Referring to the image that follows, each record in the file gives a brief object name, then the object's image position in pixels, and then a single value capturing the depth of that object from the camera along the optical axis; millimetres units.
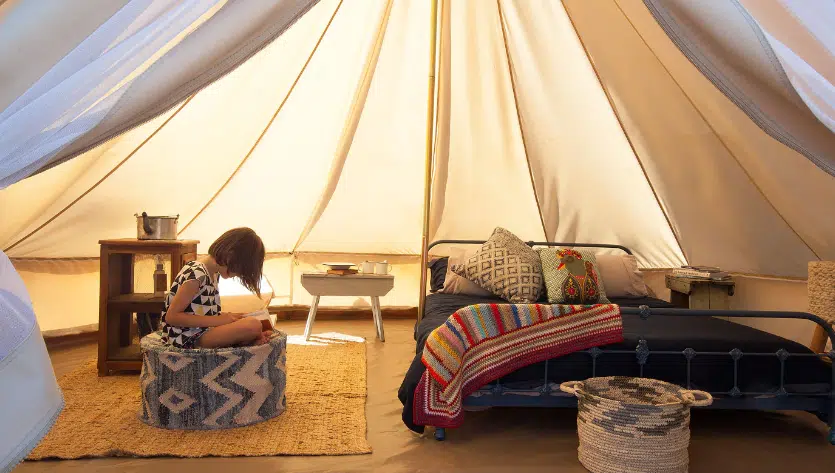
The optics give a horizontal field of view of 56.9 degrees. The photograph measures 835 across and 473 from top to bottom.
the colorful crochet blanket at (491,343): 3125
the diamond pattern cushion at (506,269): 4512
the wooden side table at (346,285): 5289
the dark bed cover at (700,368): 3260
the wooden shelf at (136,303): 4188
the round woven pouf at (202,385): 3160
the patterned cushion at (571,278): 4473
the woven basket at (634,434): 2715
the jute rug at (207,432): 2947
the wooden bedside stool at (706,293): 4844
